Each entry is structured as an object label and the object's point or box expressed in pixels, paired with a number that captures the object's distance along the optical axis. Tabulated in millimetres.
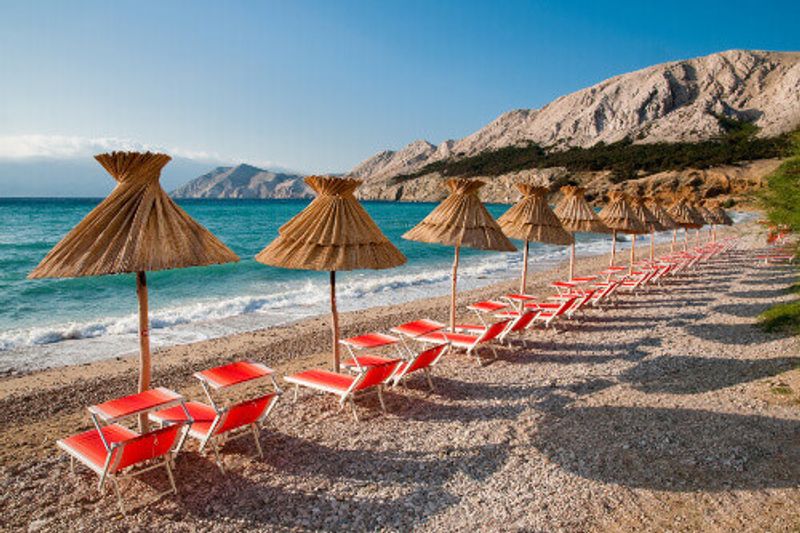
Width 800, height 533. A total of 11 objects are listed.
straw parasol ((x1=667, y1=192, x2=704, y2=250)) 19072
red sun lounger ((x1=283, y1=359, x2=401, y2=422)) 5277
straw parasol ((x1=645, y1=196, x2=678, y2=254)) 16828
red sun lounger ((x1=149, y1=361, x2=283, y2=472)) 4230
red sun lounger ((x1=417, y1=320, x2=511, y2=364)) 7129
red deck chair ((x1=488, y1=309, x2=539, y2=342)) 7679
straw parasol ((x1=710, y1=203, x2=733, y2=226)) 23509
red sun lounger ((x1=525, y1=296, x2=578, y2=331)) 8633
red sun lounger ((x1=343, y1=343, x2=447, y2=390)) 5863
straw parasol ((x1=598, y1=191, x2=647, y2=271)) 13250
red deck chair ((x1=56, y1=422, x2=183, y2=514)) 3596
